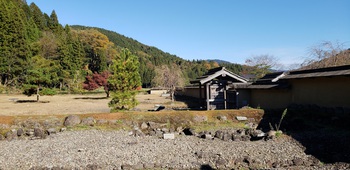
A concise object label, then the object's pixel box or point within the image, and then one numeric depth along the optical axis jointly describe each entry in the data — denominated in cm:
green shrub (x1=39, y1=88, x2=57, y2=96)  2712
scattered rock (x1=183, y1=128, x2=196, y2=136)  930
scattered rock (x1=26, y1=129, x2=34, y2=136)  909
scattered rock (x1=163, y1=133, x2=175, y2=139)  881
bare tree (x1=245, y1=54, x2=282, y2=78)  3412
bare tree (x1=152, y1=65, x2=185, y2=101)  3281
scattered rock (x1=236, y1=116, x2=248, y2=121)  1063
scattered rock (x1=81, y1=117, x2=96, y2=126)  999
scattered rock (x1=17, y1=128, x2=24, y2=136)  902
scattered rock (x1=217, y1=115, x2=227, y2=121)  1061
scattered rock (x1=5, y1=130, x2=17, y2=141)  878
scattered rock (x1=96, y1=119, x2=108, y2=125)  1007
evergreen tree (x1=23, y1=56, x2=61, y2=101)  2580
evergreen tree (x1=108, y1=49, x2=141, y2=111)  1334
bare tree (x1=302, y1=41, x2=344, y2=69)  1952
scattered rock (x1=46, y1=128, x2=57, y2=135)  922
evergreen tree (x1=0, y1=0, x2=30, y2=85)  3544
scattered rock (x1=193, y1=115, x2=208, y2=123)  1052
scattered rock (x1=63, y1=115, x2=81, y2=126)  988
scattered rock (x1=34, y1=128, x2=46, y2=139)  883
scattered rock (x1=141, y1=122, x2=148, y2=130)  996
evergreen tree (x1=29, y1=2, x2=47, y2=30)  5388
